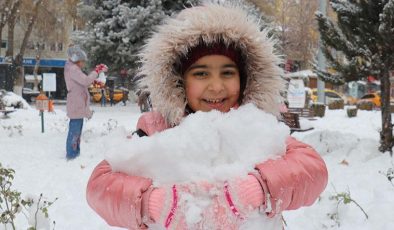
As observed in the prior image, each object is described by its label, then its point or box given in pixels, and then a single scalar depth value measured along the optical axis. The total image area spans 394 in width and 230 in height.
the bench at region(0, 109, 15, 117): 14.14
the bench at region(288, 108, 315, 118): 15.46
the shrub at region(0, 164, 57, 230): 3.25
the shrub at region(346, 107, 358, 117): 15.84
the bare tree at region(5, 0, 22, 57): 23.52
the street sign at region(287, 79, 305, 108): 14.79
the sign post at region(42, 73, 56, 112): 13.61
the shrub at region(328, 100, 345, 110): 20.14
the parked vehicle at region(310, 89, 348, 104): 31.80
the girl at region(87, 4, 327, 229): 1.65
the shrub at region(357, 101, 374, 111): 19.83
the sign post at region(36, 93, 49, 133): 11.29
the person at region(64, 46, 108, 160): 7.60
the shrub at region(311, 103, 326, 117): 16.25
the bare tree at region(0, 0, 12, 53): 23.37
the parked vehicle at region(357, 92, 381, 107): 26.31
